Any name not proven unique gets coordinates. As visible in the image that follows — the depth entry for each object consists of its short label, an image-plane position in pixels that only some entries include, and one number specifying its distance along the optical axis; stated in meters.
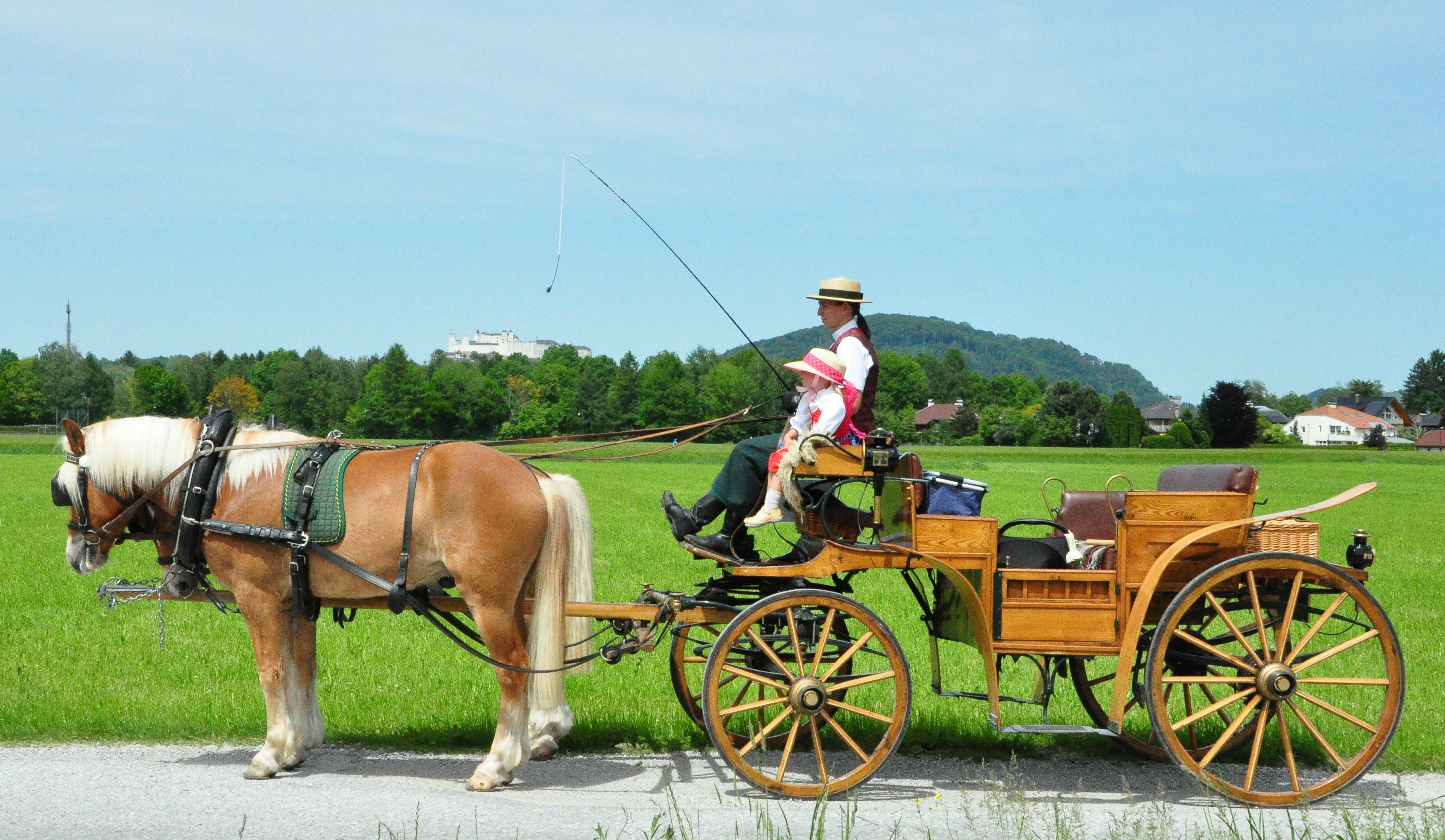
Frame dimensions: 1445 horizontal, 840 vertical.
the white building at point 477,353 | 174.57
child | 5.92
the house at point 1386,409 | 159.88
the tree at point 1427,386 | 165.75
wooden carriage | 5.66
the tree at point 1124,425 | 97.38
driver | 6.21
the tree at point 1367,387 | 187.38
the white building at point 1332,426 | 145.50
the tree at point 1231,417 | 94.38
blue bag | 6.05
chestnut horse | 6.10
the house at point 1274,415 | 153.25
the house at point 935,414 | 130.12
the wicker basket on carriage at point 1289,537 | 5.81
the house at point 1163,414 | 143.75
